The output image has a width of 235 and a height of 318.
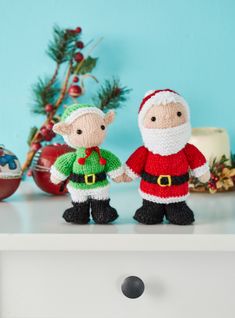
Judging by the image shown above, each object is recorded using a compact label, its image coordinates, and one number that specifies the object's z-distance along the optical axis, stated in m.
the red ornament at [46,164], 1.01
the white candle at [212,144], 1.05
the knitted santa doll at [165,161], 0.77
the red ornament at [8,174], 0.97
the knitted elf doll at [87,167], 0.79
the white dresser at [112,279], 0.81
